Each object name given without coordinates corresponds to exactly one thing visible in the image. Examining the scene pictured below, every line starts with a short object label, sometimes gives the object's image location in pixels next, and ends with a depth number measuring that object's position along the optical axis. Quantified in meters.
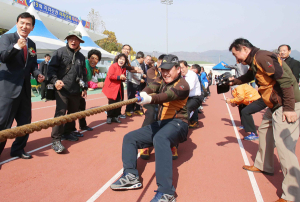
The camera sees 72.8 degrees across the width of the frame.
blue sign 26.40
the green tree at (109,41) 48.42
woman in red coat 6.26
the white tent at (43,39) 13.35
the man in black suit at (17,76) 3.21
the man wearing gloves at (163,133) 2.52
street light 34.58
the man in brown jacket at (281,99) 2.48
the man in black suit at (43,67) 9.25
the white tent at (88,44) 20.21
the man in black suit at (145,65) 7.94
